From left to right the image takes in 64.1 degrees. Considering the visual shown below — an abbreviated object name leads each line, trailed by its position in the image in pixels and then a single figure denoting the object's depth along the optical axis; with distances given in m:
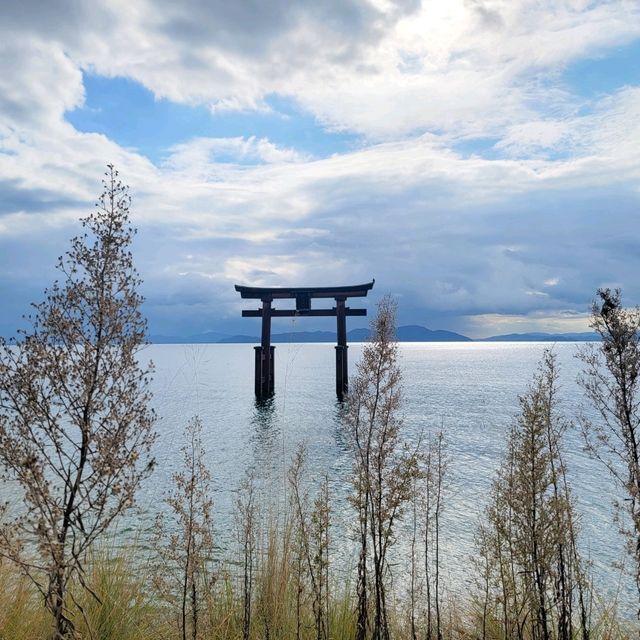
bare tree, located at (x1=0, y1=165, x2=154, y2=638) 3.18
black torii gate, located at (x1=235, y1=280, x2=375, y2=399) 35.09
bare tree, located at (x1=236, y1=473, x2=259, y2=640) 4.38
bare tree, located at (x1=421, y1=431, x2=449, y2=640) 4.86
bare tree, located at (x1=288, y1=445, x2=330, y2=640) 3.93
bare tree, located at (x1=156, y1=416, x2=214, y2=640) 3.52
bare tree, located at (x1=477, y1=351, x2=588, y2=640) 3.56
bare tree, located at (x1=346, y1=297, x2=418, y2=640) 3.81
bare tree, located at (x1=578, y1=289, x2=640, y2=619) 4.11
